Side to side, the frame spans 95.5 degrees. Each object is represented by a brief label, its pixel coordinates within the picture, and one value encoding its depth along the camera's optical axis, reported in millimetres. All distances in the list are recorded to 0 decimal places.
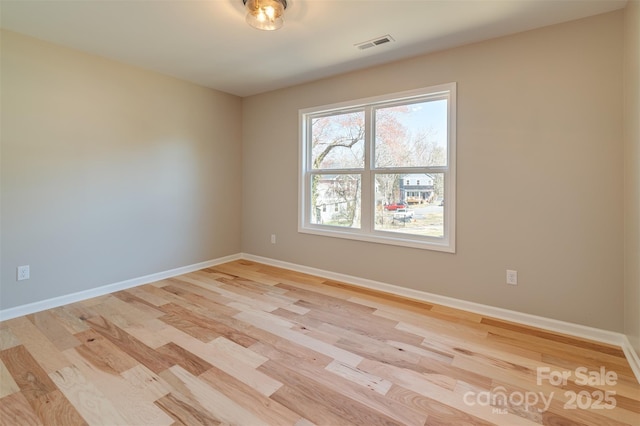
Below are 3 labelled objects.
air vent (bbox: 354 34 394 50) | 2600
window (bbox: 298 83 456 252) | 2938
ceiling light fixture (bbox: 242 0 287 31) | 2055
